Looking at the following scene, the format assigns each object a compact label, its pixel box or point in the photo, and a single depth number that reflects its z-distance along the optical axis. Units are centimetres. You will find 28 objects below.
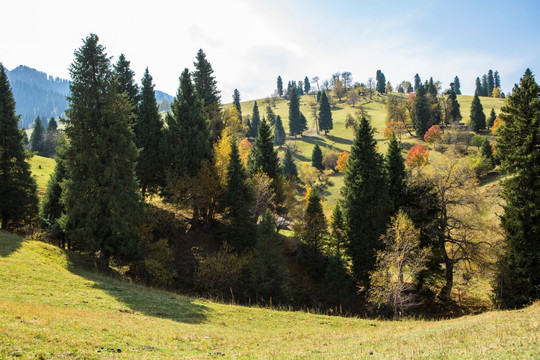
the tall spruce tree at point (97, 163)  2370
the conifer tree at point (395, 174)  3322
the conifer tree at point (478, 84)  17481
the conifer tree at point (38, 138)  9638
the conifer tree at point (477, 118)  9606
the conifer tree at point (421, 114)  10038
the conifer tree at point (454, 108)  10781
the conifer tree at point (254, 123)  12538
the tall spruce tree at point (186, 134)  3519
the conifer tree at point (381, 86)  19039
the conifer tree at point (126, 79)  3747
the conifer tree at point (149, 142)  3584
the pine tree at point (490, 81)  16748
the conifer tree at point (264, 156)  4222
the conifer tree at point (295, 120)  12512
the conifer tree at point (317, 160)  9425
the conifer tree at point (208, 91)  4491
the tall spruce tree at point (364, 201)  3198
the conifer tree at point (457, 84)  19195
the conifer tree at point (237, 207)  3397
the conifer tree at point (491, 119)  9588
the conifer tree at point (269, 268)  2708
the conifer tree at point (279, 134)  11962
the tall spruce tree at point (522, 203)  2283
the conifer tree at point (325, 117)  12631
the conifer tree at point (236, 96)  12657
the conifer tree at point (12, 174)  2905
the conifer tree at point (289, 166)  8812
